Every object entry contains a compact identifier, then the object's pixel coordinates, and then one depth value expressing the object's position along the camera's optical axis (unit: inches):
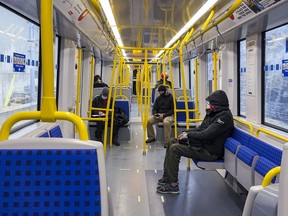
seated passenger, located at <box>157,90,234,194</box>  127.4
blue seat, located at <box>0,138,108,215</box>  46.3
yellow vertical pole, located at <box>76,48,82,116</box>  151.5
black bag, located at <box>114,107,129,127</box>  217.7
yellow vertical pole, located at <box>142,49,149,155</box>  184.1
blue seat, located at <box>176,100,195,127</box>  236.9
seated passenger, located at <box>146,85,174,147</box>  218.4
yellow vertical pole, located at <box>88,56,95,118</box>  174.5
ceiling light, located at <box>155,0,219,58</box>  138.1
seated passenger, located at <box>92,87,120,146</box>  215.4
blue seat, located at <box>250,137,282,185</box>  94.4
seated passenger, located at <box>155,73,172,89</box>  290.4
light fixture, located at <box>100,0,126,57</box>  136.0
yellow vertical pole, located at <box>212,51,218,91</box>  155.3
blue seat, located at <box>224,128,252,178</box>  118.2
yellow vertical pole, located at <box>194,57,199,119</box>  172.1
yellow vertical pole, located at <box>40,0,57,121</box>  46.4
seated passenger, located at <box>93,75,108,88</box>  275.4
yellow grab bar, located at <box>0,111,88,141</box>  48.2
